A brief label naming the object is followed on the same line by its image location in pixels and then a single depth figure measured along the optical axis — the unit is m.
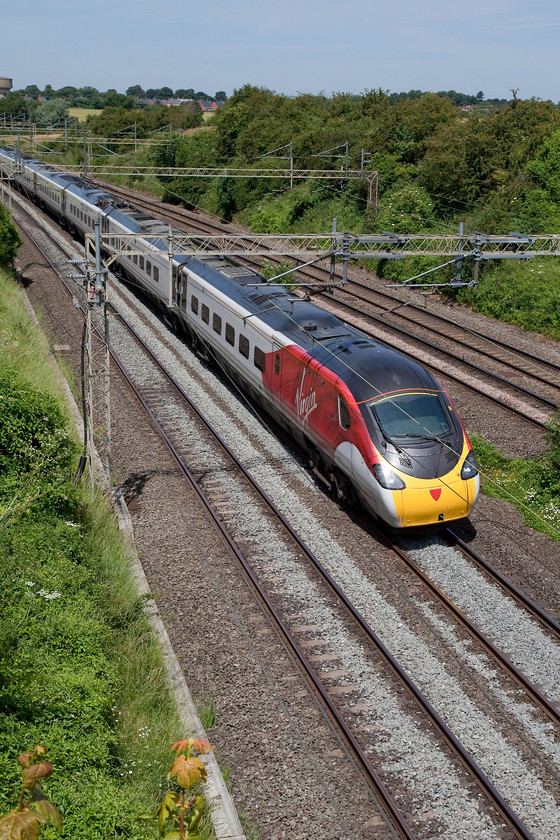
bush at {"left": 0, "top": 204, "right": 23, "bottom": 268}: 29.72
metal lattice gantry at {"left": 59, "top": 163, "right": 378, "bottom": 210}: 42.81
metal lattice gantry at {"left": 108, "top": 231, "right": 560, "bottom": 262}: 21.73
